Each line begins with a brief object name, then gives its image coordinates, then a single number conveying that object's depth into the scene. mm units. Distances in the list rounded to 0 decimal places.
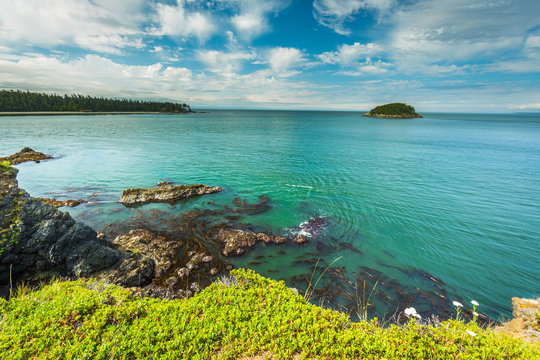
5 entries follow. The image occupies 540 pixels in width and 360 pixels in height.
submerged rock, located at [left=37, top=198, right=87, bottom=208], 19859
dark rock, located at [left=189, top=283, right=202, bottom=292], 11375
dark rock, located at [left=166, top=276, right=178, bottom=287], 11642
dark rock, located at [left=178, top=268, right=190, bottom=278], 12307
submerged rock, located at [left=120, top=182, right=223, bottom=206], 21453
